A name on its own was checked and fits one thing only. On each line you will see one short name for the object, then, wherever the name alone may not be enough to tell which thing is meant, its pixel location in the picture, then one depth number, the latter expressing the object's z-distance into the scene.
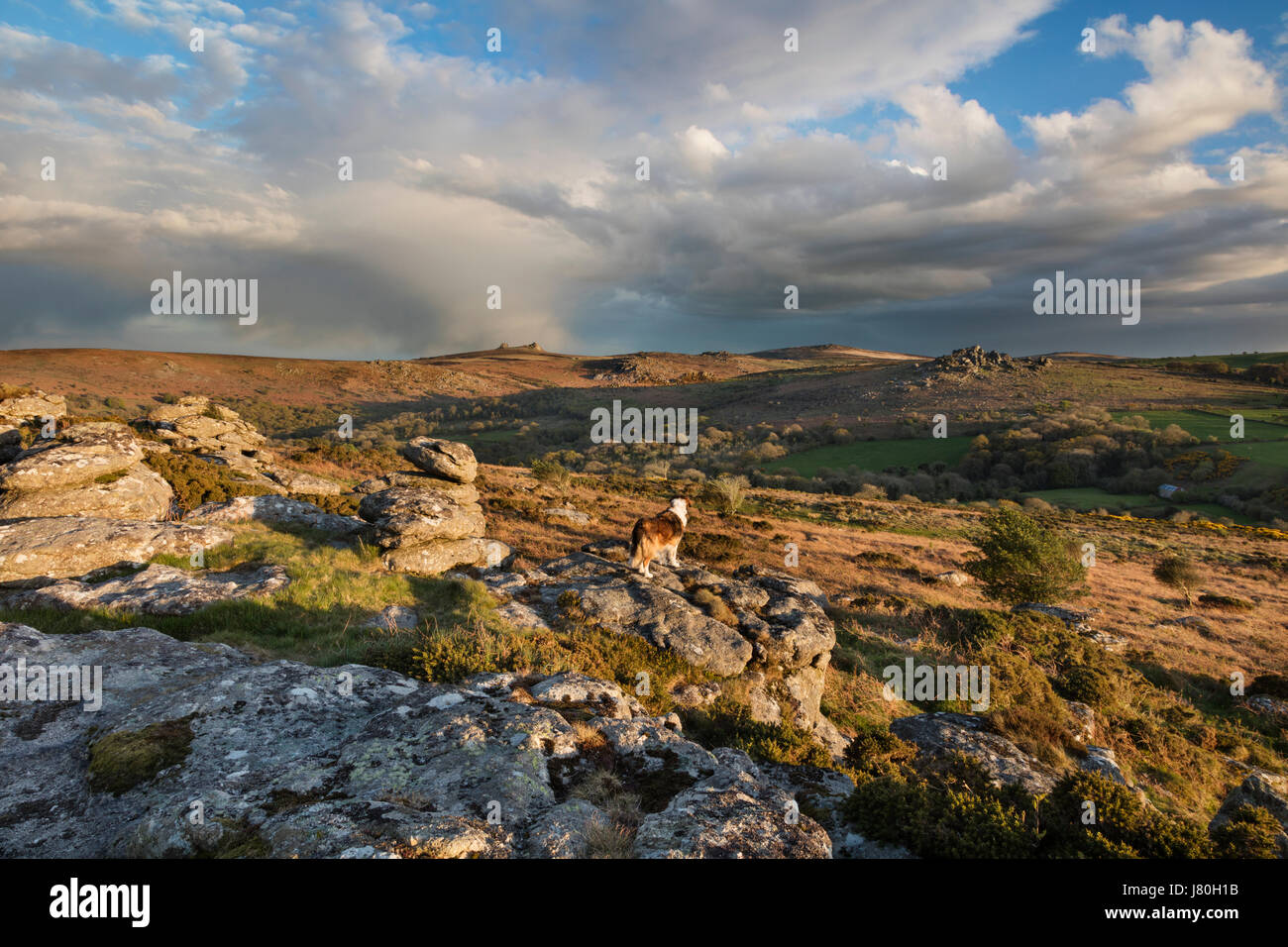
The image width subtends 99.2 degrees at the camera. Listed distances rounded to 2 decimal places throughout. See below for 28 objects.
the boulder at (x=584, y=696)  6.95
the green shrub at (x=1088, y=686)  13.02
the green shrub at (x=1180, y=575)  24.95
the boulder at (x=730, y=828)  4.06
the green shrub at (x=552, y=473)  36.72
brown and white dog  13.52
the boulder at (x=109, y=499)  13.13
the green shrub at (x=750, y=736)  7.42
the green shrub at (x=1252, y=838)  5.41
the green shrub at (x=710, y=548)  22.88
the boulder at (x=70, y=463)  13.59
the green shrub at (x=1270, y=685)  15.20
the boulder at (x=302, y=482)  22.86
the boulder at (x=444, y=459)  21.78
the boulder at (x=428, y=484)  20.09
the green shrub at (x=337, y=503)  19.94
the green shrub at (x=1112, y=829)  5.12
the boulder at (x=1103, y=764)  8.96
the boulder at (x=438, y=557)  14.39
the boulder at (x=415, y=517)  14.88
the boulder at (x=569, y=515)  26.15
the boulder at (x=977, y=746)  7.41
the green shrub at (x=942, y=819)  5.10
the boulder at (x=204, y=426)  26.80
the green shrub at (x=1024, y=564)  20.38
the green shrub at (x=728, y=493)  35.81
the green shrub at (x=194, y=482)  17.56
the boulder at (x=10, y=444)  16.86
